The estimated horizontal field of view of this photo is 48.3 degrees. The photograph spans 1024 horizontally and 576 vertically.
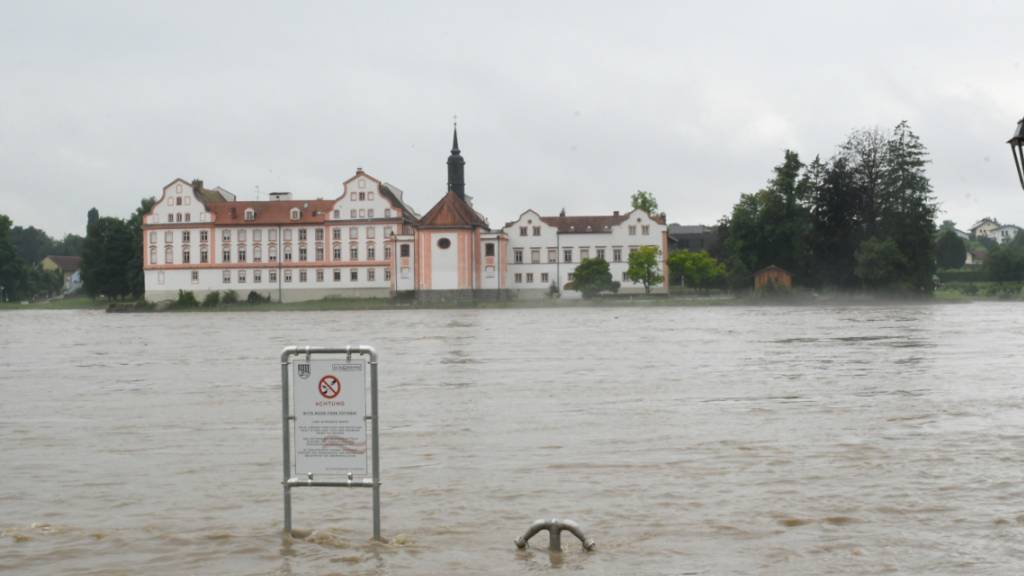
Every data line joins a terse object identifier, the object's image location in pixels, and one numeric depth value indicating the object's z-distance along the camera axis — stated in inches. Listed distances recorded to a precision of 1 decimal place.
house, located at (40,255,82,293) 7609.7
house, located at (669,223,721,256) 6927.7
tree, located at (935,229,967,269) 6446.9
